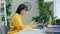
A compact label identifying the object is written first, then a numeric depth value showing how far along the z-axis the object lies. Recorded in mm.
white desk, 1652
